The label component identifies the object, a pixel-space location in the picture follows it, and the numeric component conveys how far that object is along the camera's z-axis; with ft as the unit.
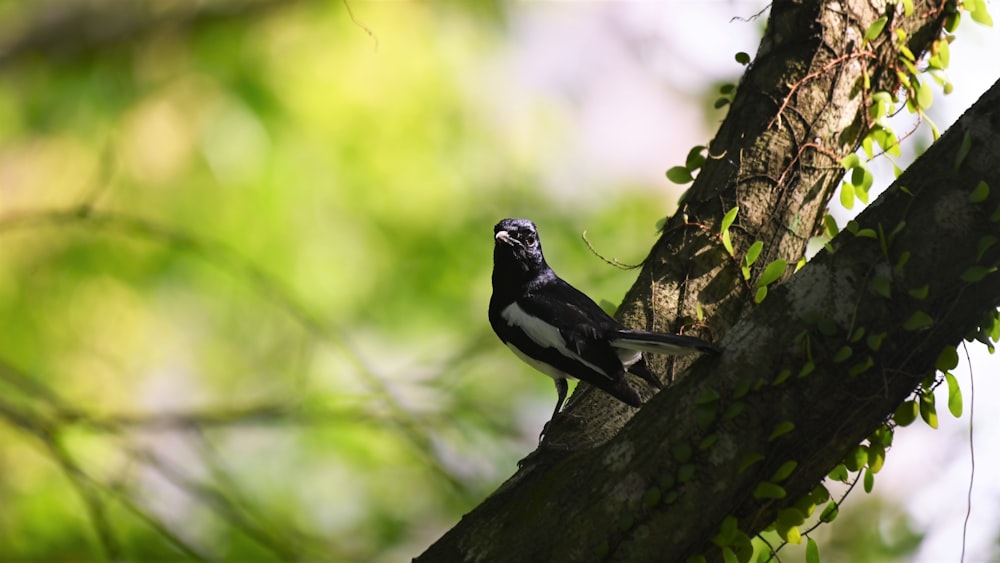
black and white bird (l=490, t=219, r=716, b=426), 18.93
